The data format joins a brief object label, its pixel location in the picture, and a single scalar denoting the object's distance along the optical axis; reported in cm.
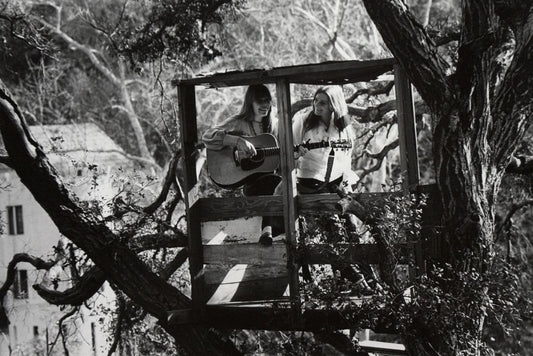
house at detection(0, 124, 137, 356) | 2478
